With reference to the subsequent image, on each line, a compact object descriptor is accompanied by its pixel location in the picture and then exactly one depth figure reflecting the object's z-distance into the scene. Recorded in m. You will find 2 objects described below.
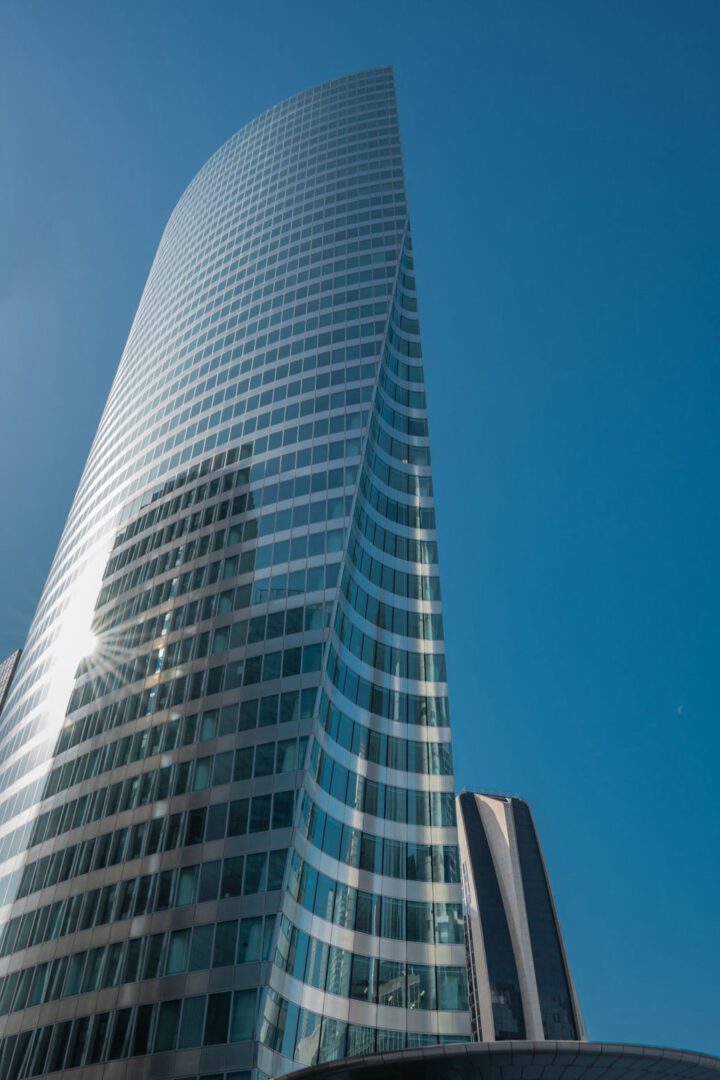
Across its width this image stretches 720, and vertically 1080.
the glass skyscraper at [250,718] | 48.44
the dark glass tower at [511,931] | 151.50
